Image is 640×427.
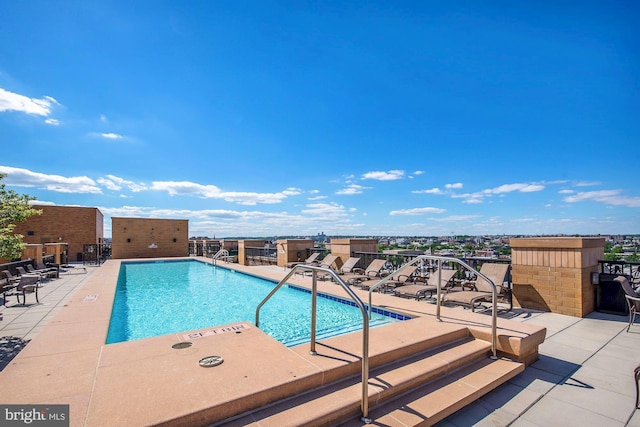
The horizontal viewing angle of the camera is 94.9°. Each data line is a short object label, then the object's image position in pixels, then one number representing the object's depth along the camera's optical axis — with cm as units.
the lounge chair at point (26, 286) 650
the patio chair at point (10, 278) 785
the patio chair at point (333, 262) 1039
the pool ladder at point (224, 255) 1584
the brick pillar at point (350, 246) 1020
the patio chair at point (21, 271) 900
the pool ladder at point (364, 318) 233
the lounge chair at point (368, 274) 786
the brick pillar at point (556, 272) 544
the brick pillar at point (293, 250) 1252
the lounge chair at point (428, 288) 610
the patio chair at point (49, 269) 1059
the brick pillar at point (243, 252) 1526
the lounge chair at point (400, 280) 716
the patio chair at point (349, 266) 913
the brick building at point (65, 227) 2116
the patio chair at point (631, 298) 461
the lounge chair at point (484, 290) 533
